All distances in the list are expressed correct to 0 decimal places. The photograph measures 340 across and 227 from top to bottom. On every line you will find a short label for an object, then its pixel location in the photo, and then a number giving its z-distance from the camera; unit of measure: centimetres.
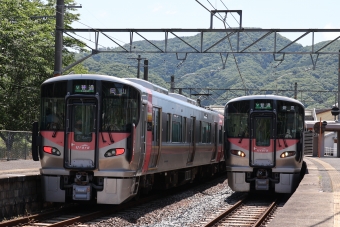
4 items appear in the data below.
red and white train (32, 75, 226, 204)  1478
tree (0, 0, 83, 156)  3962
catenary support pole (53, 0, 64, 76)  2331
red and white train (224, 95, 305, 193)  1939
